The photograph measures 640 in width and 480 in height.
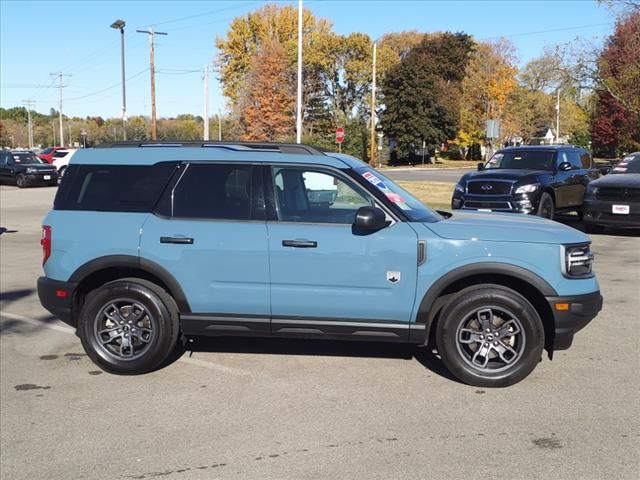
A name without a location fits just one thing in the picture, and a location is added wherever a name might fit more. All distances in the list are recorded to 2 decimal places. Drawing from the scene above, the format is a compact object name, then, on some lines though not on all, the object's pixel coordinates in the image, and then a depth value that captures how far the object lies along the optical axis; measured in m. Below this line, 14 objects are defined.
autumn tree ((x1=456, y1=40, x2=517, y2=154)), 59.84
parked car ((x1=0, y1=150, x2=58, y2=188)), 31.03
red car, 37.69
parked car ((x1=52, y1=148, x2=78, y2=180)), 35.07
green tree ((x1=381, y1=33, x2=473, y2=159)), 64.12
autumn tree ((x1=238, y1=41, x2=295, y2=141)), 62.78
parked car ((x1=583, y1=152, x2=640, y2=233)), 13.12
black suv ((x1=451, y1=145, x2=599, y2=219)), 13.27
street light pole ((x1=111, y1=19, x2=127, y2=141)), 45.47
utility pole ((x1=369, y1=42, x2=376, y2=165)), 46.39
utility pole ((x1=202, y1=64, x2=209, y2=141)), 51.16
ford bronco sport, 4.87
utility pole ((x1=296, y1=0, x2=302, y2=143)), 27.23
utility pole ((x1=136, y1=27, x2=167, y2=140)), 42.66
